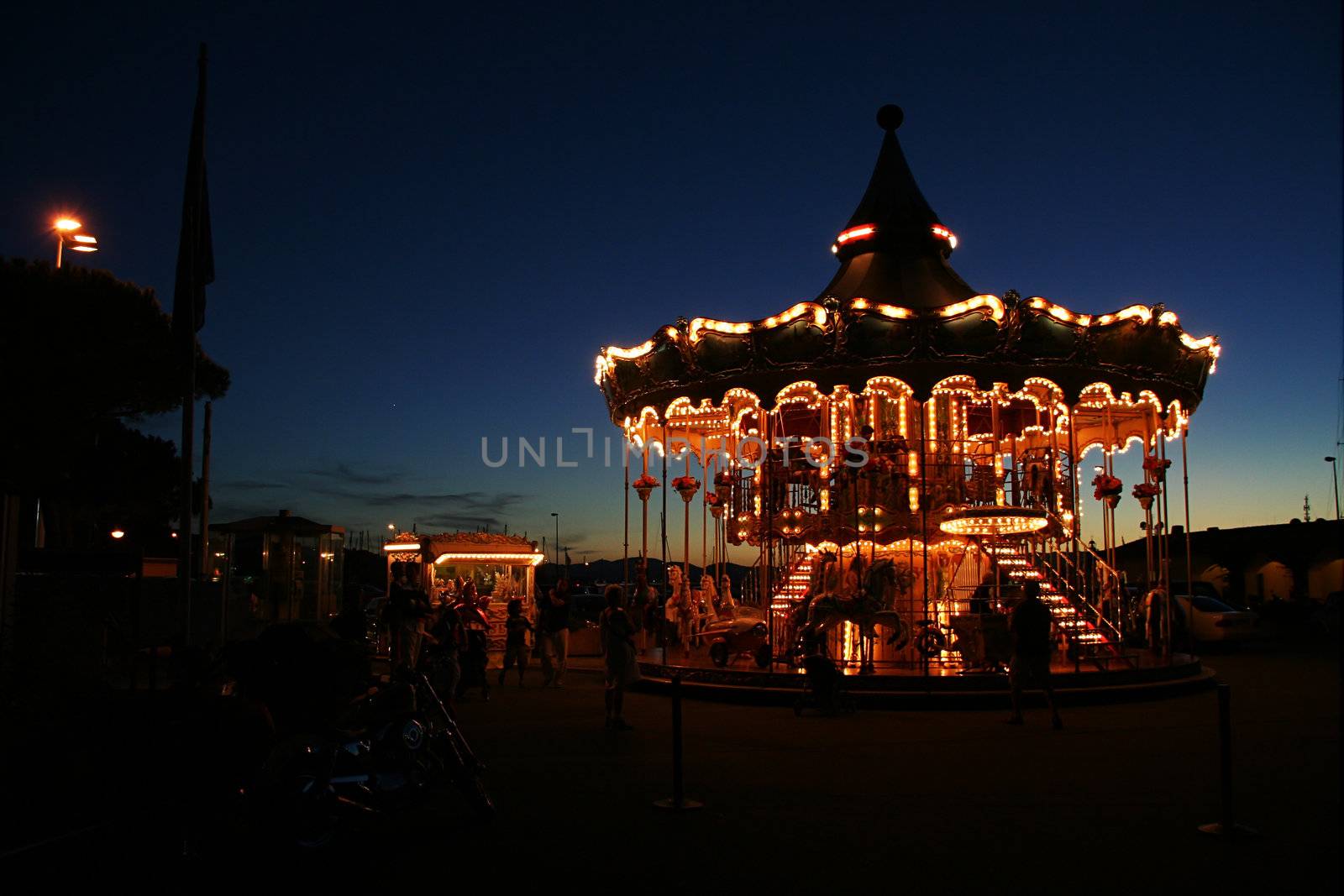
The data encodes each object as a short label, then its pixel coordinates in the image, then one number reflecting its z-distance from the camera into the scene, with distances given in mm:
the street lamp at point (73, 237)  15727
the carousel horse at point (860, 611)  13781
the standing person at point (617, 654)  10836
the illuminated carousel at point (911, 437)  14414
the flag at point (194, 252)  12109
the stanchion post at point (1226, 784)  6008
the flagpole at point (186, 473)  10594
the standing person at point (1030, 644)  11109
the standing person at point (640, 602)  20031
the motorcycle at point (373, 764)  5820
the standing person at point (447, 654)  11938
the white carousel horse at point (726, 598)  19672
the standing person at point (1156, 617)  16078
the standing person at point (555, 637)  15891
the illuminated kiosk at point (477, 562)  29828
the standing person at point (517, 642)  16250
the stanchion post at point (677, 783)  6879
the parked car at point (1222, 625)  23266
